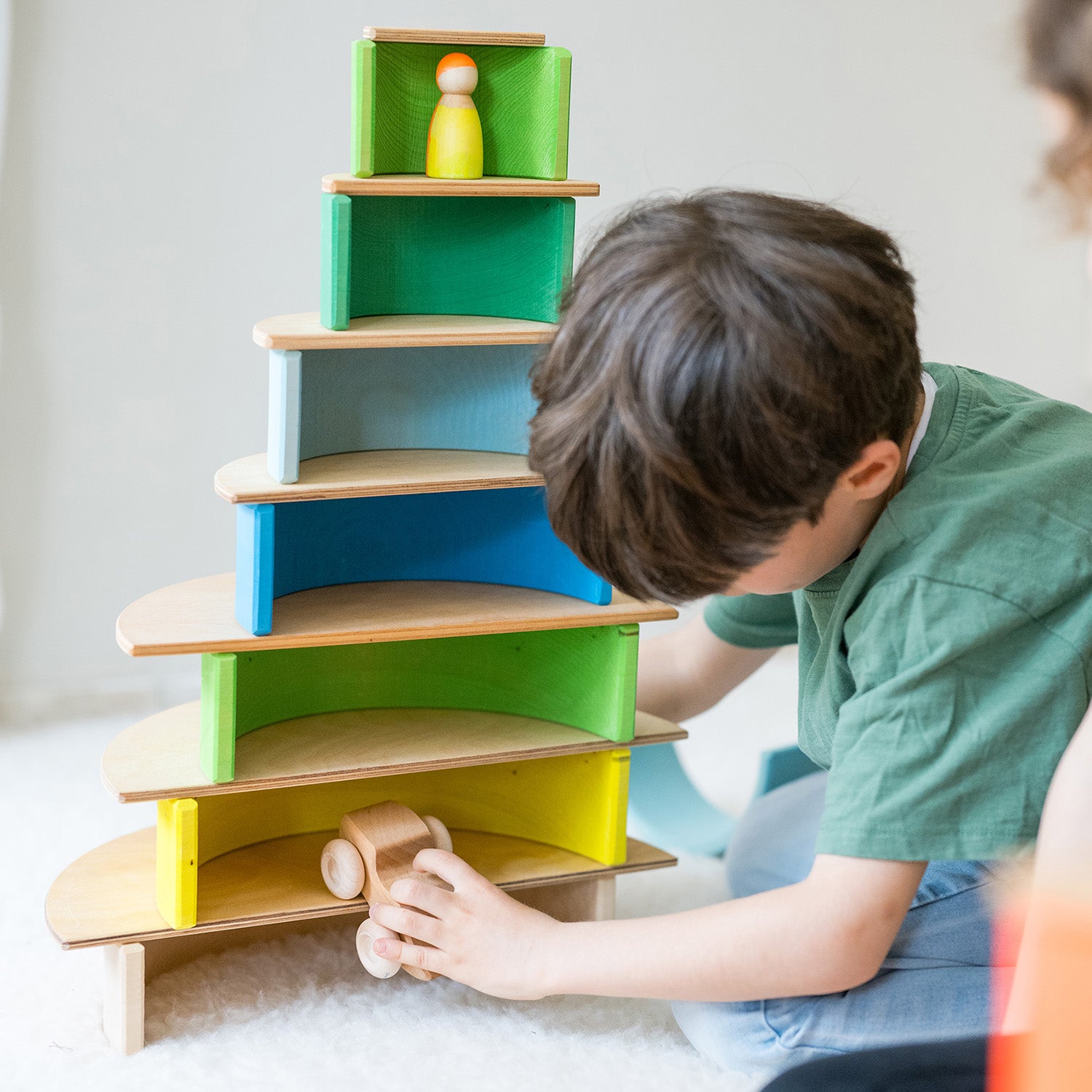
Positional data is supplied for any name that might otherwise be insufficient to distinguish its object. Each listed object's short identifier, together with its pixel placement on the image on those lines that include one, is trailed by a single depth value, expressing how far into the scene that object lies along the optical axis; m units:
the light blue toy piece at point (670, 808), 1.81
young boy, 1.34
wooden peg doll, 1.52
